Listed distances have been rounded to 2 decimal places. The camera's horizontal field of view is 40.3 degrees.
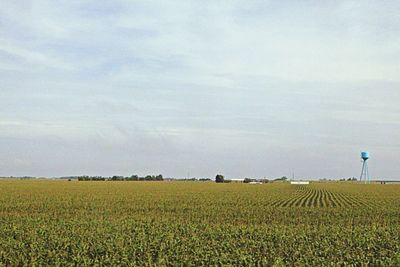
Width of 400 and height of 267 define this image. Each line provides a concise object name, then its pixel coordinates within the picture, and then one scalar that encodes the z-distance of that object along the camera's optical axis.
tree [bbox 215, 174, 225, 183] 187.38
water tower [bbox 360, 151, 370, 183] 162.62
